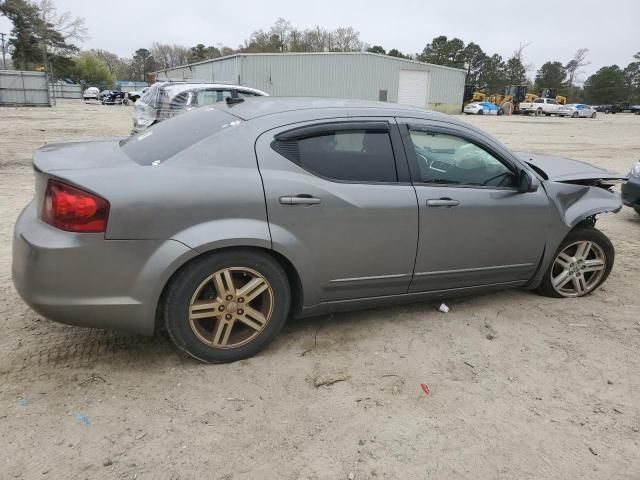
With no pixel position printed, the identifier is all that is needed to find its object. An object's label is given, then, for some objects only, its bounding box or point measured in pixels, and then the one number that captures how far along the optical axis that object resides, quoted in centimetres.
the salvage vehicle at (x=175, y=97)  930
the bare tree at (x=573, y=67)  8931
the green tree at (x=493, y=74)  8594
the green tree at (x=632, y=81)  8225
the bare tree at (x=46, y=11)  6253
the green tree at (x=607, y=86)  8194
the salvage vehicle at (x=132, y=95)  4166
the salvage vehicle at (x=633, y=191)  660
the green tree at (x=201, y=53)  9889
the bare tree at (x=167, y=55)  10900
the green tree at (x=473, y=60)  9038
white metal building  3719
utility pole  4244
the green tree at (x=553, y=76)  8556
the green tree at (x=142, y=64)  10696
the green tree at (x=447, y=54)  9000
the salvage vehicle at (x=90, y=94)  5325
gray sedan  260
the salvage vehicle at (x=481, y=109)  4606
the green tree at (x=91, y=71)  7932
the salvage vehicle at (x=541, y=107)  4969
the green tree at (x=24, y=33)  6131
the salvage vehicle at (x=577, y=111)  4791
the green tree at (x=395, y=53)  8700
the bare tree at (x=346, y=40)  8419
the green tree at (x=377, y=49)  8656
